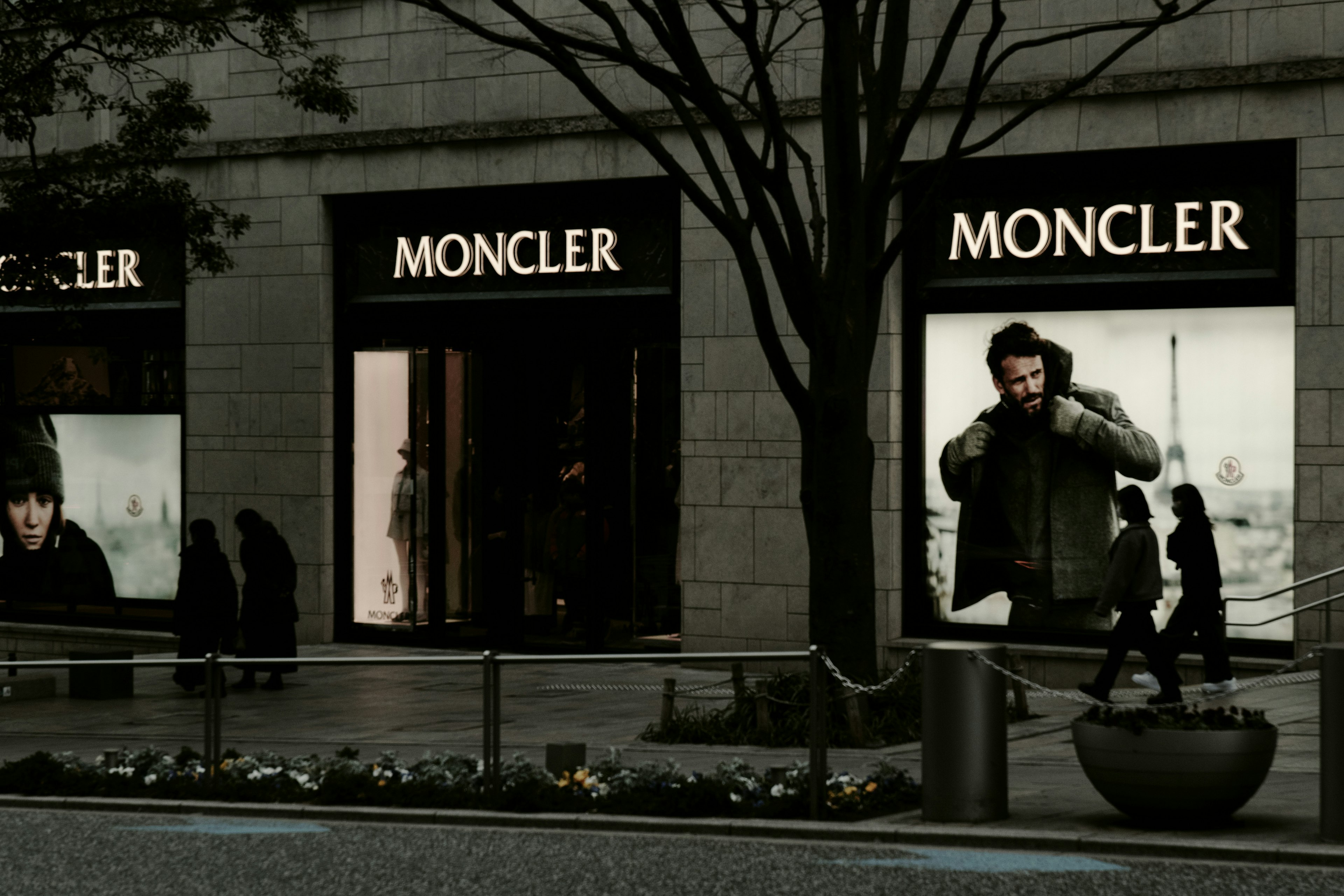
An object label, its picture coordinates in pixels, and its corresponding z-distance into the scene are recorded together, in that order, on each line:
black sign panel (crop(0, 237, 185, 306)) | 20.35
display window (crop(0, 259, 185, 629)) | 21.28
